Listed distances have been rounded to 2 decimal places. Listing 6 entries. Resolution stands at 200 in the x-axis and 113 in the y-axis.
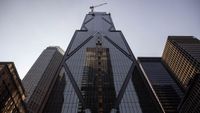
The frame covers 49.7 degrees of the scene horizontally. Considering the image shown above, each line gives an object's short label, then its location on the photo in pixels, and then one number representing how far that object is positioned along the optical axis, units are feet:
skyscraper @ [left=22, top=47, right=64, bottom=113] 475.64
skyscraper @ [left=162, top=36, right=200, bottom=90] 443.73
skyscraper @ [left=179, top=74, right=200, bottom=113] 312.89
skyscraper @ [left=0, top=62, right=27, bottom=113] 173.02
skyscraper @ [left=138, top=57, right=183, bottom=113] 483.51
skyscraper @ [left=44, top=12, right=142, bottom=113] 285.84
